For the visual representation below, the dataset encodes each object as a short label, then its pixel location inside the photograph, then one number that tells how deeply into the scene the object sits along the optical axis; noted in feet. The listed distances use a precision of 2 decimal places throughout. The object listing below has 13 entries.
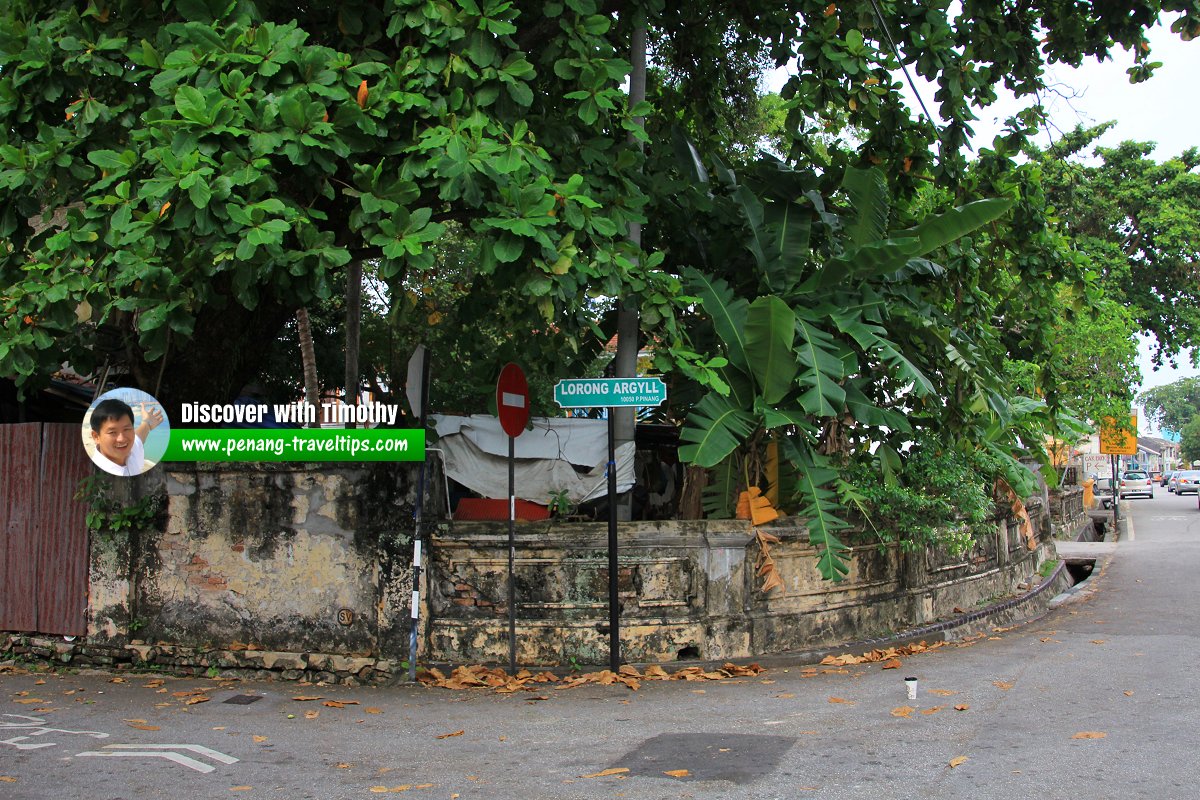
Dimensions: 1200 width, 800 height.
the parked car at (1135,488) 188.01
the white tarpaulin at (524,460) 36.65
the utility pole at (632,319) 33.76
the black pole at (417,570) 29.96
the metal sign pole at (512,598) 29.89
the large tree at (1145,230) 102.22
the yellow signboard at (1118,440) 89.35
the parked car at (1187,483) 201.36
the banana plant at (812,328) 30.83
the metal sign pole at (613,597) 29.73
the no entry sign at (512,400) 29.60
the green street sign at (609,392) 29.63
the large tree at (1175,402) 410.10
